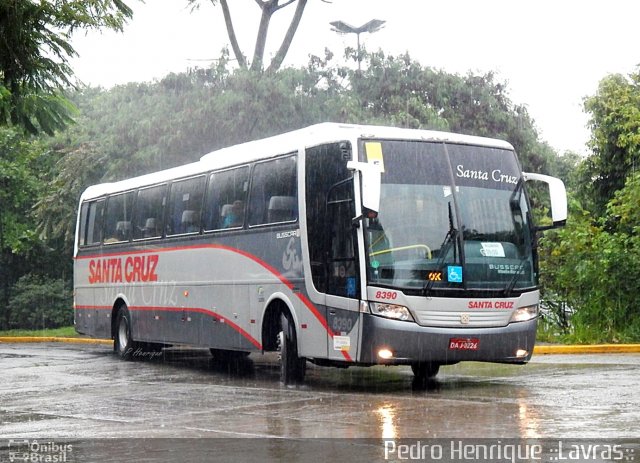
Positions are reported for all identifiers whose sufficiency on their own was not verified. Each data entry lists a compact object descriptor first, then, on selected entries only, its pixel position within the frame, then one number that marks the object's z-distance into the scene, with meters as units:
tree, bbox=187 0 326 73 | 37.69
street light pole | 38.53
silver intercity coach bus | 14.45
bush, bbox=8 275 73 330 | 42.16
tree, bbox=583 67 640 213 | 29.83
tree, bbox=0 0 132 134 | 11.24
